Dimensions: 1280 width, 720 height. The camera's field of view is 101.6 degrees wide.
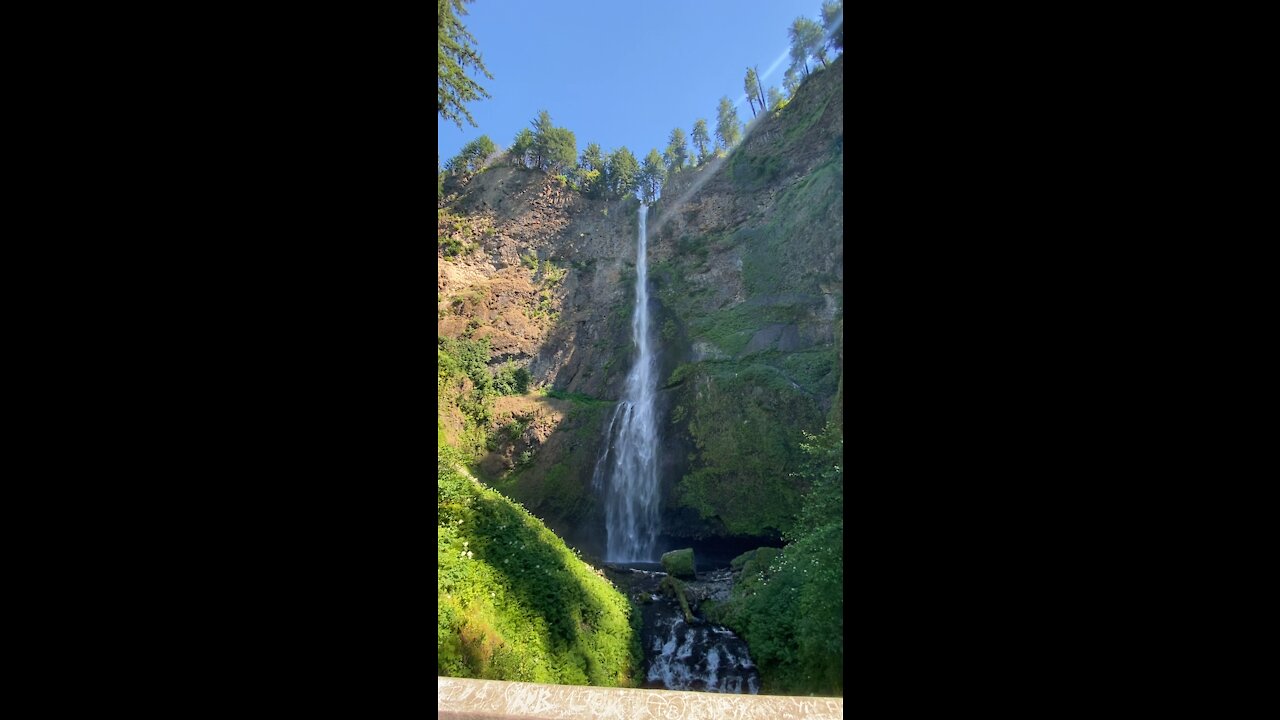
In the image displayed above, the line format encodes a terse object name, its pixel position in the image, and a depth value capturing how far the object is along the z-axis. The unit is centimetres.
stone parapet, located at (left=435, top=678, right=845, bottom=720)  336
